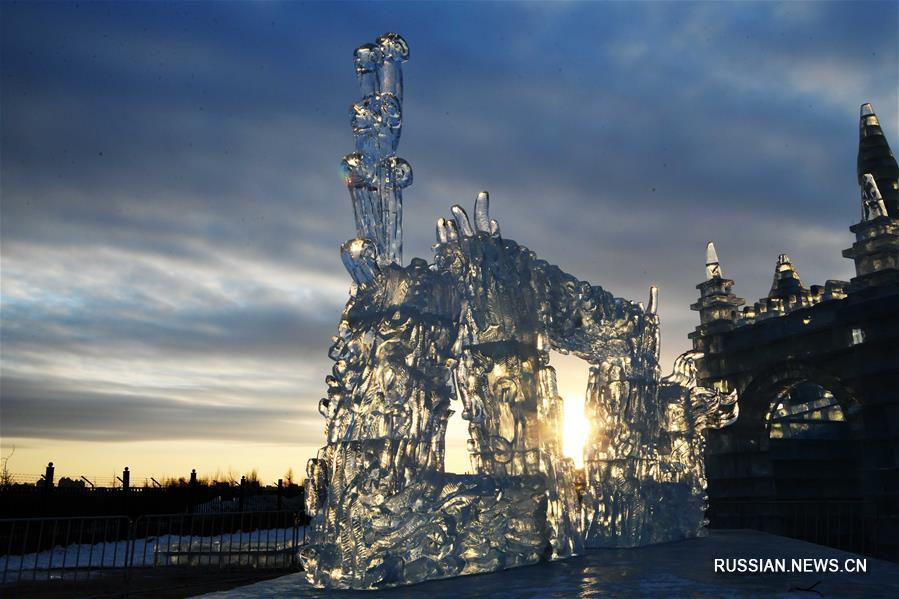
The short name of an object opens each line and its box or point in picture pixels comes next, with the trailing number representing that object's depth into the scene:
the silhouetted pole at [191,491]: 22.53
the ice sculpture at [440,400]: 6.33
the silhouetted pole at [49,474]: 18.79
